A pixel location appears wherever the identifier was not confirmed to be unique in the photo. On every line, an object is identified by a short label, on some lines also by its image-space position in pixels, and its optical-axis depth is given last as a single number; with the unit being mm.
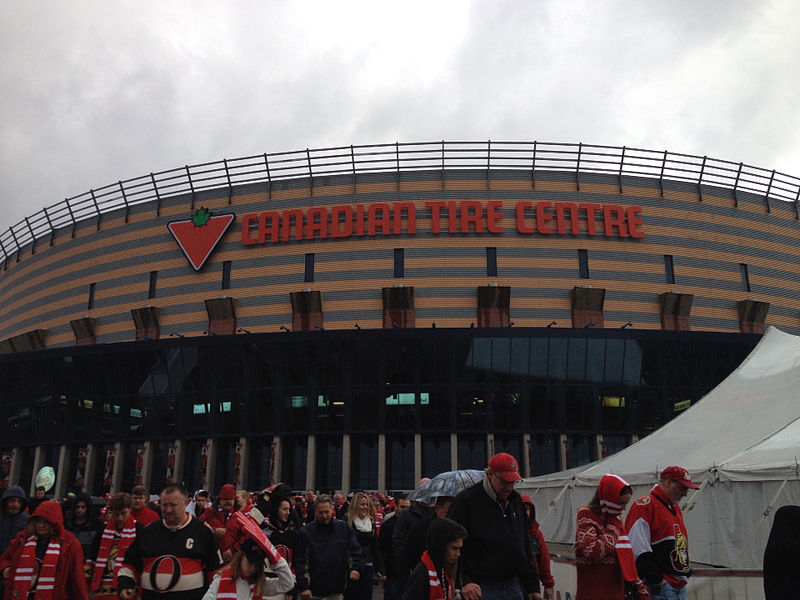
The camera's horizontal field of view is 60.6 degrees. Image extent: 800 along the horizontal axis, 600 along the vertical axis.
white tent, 10773
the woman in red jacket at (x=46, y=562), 7043
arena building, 39844
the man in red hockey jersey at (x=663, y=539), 6480
